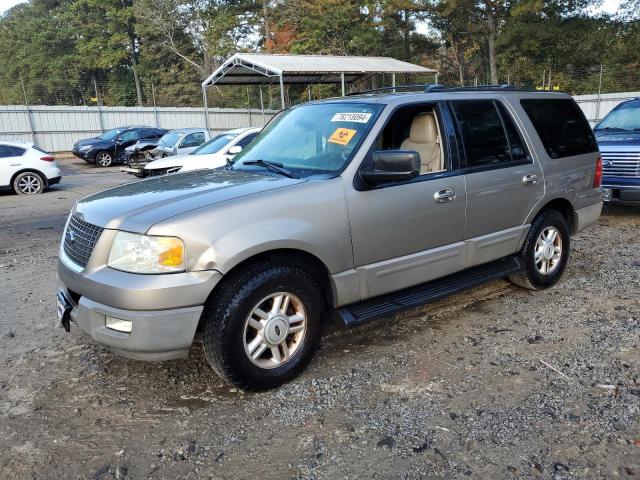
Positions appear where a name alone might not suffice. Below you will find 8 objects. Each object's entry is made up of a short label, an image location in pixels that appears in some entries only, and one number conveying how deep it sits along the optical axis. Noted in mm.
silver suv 3082
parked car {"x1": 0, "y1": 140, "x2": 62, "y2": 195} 13398
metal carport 21016
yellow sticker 3908
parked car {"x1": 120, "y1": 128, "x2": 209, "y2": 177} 16594
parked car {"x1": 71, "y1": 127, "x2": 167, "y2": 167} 22219
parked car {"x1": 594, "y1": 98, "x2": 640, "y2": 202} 7828
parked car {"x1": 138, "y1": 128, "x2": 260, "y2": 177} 11236
